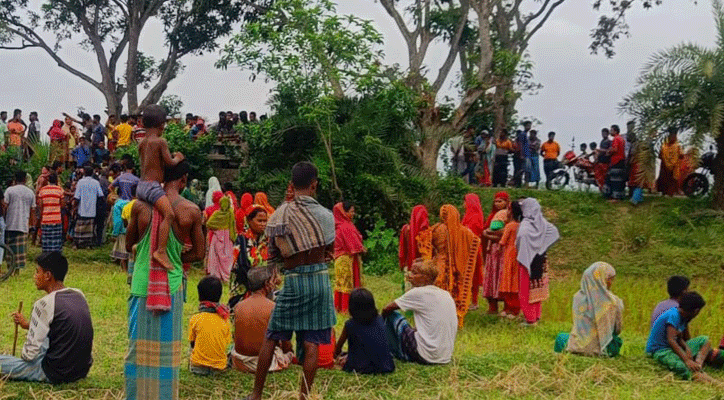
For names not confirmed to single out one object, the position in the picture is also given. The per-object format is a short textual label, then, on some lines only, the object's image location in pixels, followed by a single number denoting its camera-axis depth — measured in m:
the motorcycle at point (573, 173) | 20.28
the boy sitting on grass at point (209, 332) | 6.92
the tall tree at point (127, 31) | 26.92
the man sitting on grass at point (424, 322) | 7.80
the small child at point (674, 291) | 8.45
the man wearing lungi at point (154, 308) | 5.87
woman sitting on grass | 8.44
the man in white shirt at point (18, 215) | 13.62
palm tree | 17.12
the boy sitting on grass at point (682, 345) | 7.89
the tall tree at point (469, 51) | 20.33
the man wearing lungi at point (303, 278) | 6.10
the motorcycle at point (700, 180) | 18.44
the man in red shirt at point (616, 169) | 18.58
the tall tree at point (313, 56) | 17.09
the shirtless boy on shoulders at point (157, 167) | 5.86
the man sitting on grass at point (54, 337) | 6.54
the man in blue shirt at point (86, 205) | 16.25
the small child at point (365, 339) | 7.27
